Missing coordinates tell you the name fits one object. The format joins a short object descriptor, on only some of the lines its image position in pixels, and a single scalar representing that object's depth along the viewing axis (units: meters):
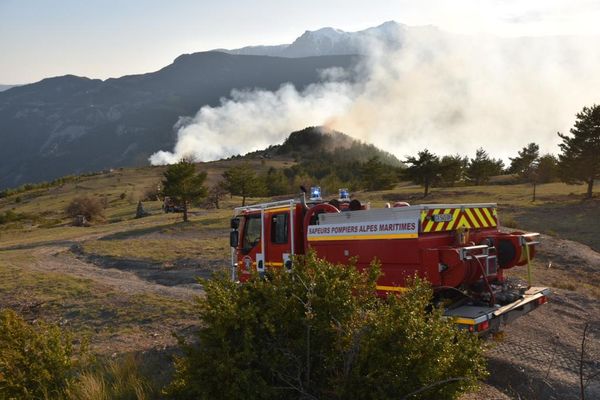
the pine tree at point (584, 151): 42.28
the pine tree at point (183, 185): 39.56
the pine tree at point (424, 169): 51.56
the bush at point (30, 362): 5.11
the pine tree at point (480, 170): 65.94
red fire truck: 7.55
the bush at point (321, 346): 4.04
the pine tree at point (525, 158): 62.32
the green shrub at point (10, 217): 58.59
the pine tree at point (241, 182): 50.78
